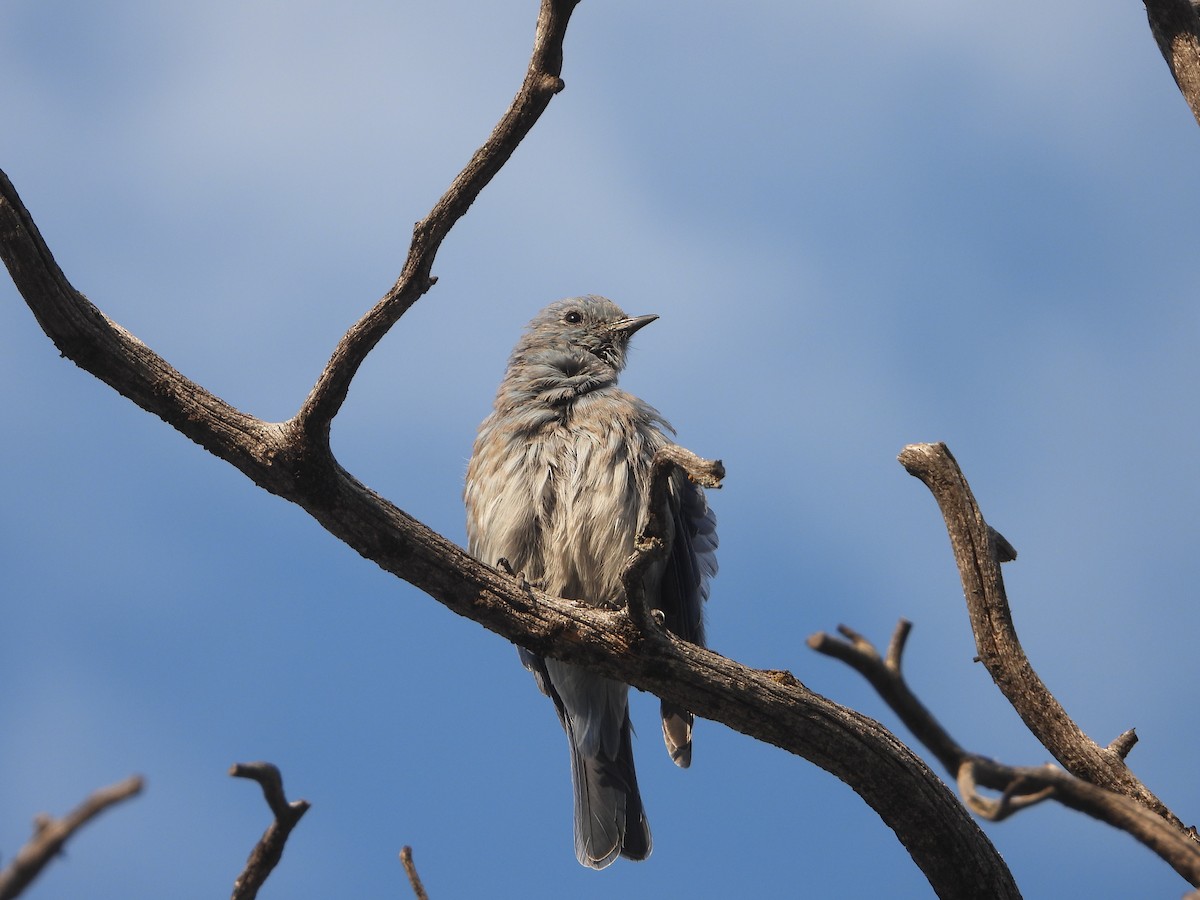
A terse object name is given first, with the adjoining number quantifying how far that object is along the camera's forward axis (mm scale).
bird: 11391
